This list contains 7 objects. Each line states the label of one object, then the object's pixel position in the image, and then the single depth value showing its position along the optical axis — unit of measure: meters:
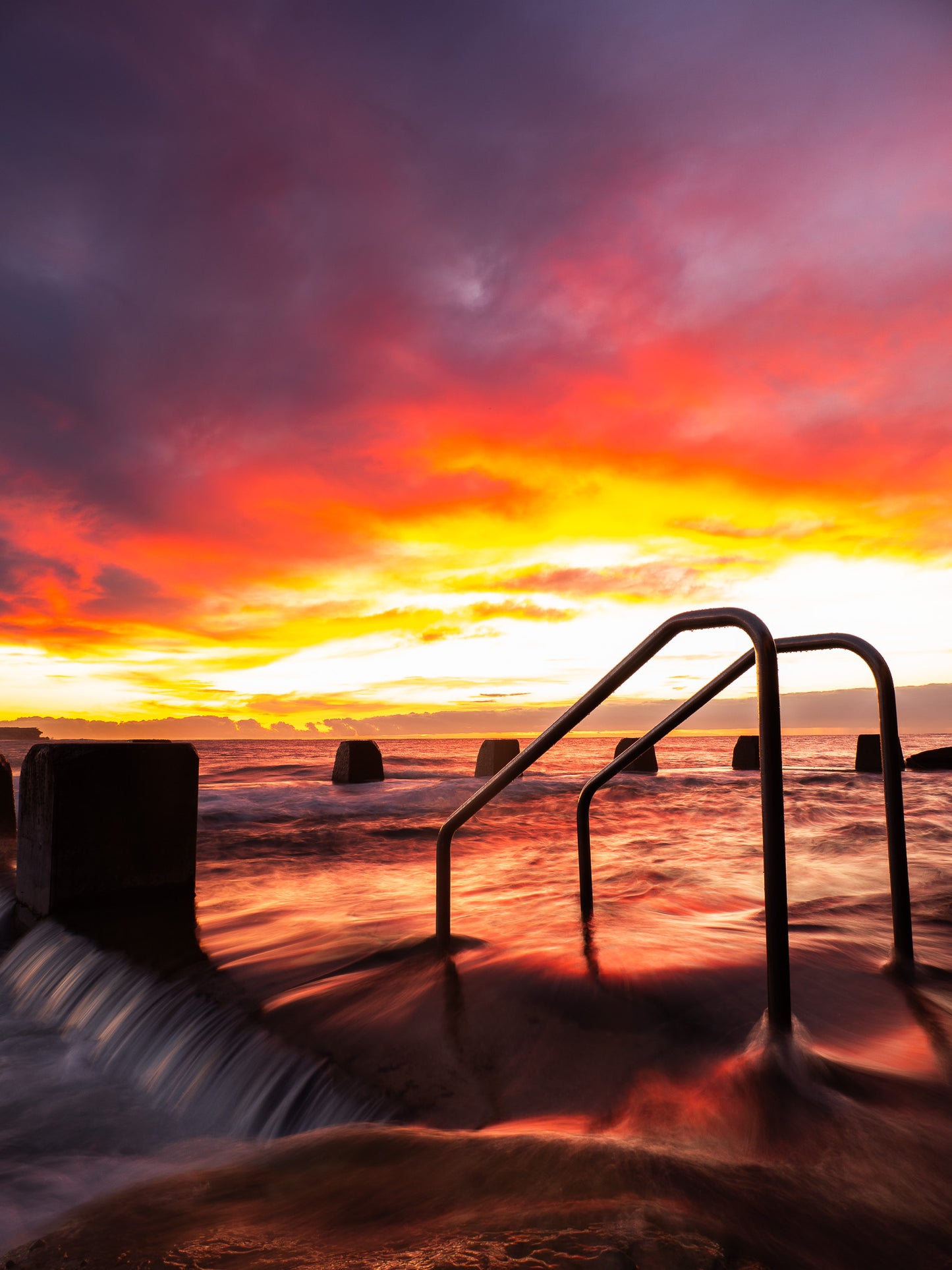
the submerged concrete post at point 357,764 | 17.53
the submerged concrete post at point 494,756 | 17.08
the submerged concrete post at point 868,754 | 19.11
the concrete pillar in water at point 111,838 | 4.52
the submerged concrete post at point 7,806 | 8.27
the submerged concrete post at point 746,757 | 21.14
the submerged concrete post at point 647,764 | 19.02
